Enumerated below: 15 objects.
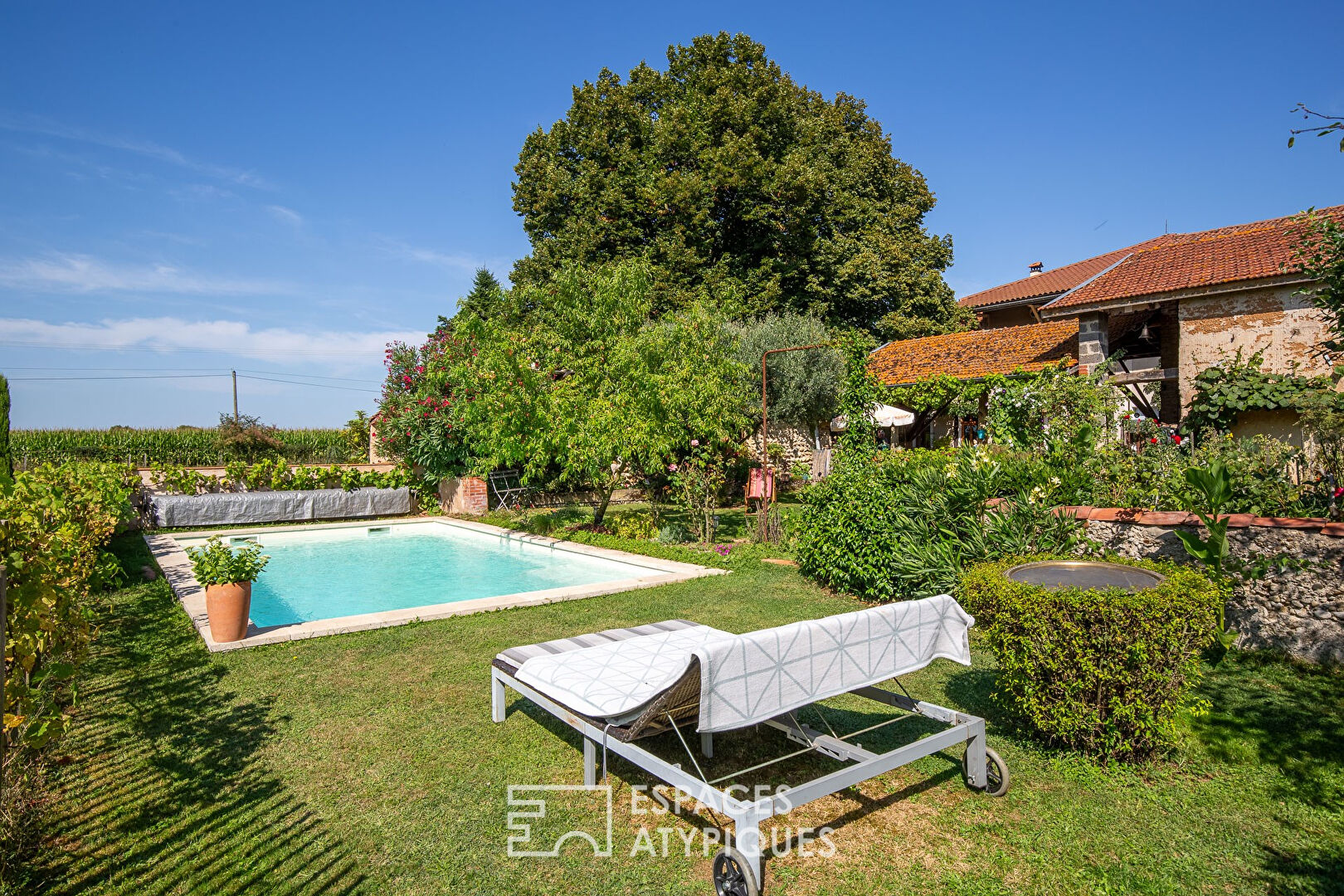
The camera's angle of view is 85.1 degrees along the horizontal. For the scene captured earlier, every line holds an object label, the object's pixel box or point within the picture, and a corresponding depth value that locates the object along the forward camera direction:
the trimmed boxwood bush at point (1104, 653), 3.87
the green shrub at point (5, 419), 9.23
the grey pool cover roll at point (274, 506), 18.06
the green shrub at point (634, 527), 14.55
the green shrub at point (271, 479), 19.45
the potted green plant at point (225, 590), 7.04
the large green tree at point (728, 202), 24.81
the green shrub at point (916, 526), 7.29
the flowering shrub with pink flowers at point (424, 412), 19.91
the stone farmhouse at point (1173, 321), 12.87
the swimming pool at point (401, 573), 9.12
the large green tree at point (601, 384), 13.13
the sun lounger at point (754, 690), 3.17
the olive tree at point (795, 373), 21.98
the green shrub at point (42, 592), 3.17
